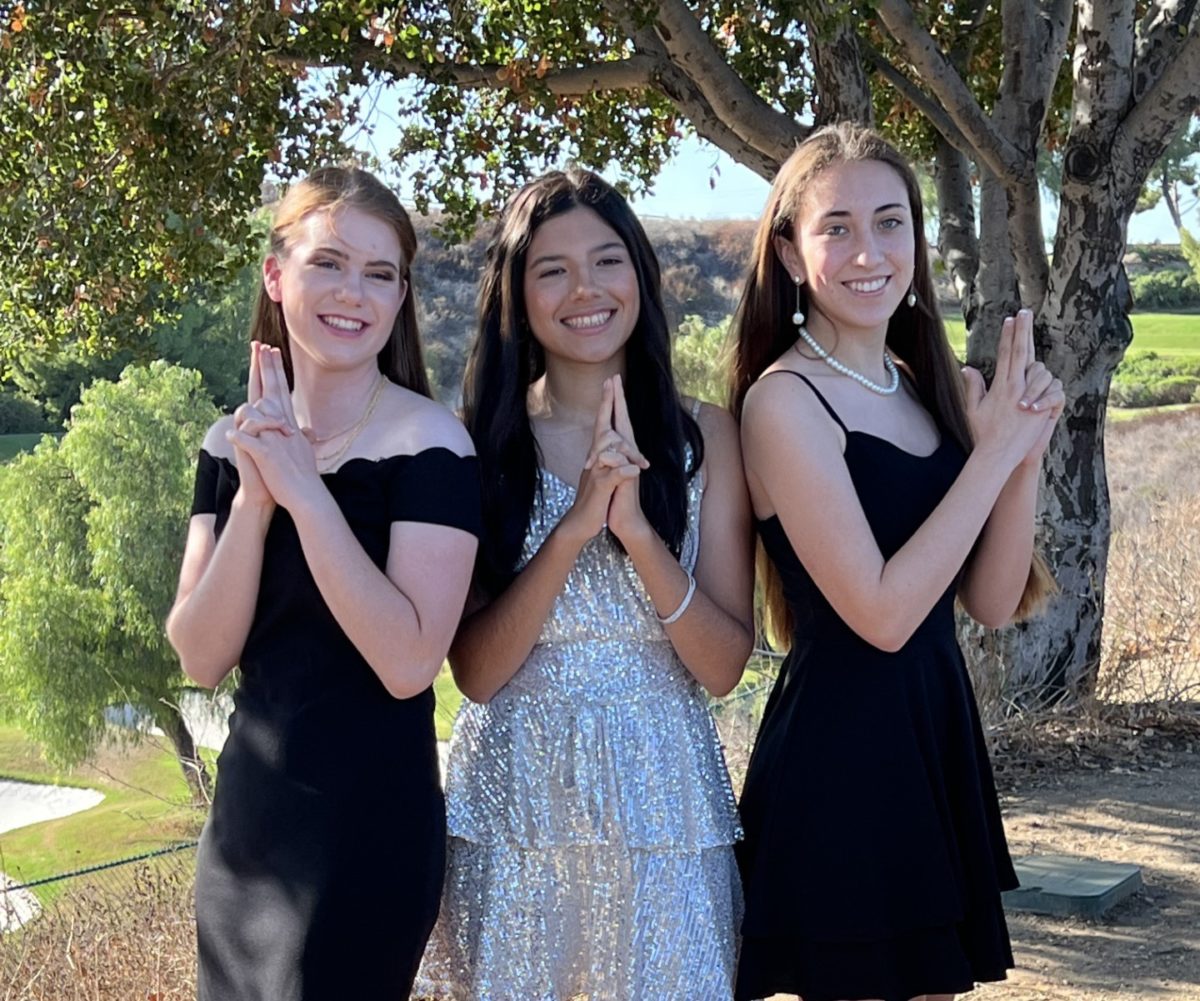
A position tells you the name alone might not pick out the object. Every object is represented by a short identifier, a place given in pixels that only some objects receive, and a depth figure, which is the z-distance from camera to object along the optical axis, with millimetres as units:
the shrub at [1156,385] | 32156
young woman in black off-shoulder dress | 2025
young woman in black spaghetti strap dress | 2270
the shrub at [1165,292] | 44812
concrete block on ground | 4273
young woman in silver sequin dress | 2273
